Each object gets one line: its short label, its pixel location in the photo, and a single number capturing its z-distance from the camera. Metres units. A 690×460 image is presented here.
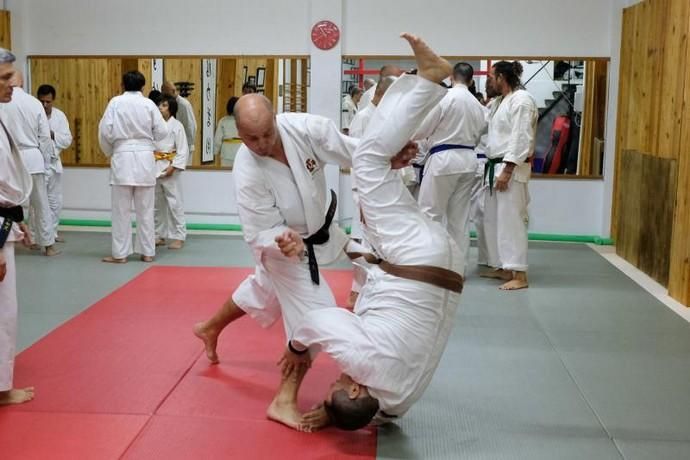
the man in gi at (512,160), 5.82
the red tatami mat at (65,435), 2.96
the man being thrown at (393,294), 2.86
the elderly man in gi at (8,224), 3.24
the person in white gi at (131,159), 6.57
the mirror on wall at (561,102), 8.25
